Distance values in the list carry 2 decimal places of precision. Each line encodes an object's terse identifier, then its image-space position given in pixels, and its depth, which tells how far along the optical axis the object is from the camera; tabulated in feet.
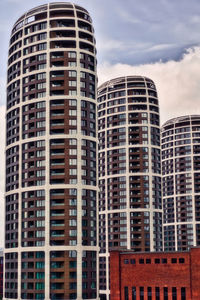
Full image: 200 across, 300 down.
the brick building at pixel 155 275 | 465.88
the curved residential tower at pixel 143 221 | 641.81
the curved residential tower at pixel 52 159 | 429.79
